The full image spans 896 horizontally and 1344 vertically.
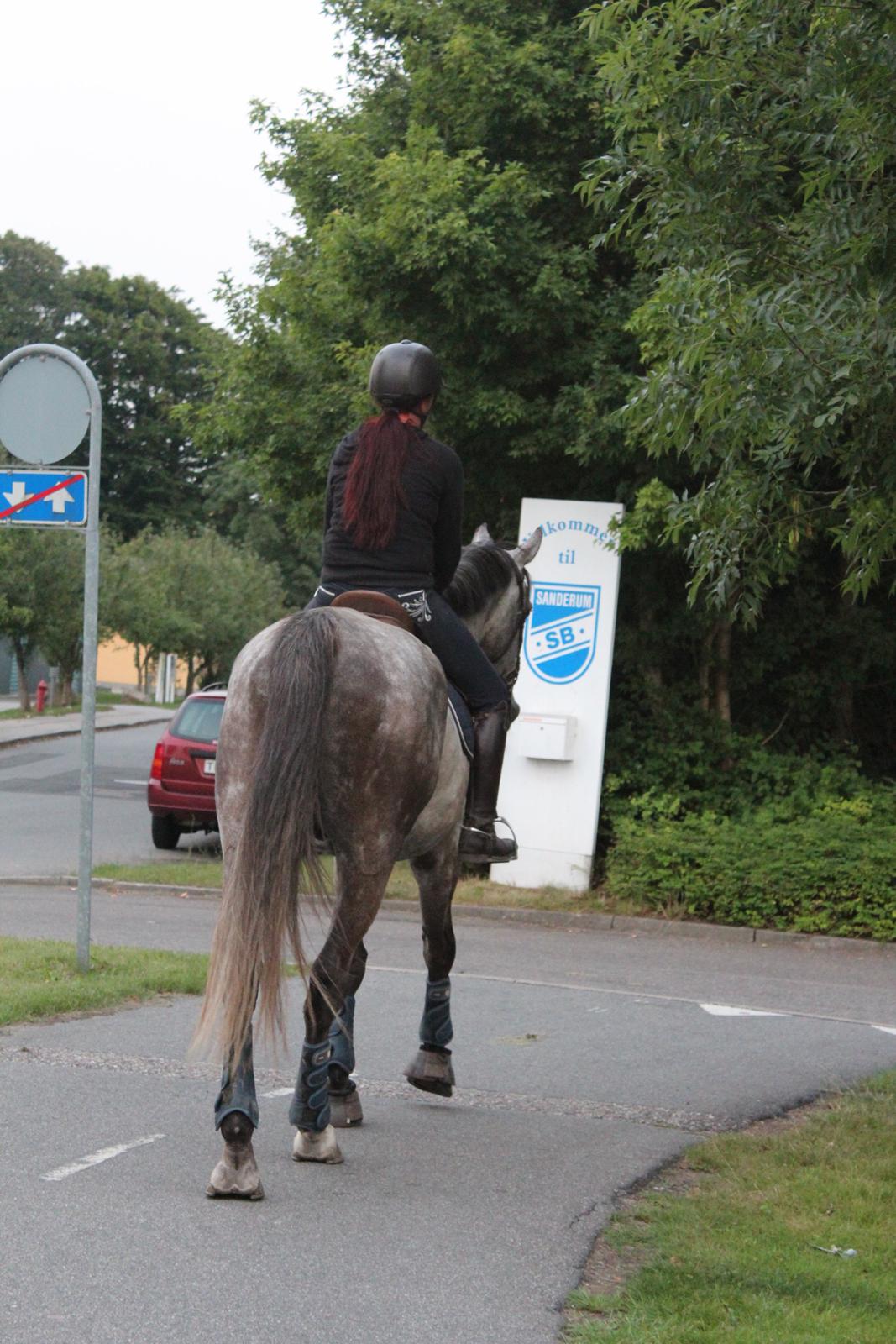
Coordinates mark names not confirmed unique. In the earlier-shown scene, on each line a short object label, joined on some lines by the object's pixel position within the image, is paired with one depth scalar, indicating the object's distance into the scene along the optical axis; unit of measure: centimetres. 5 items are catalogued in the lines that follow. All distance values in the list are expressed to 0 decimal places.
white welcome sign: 1691
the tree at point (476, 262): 1634
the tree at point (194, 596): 5966
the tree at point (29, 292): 7125
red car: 1967
